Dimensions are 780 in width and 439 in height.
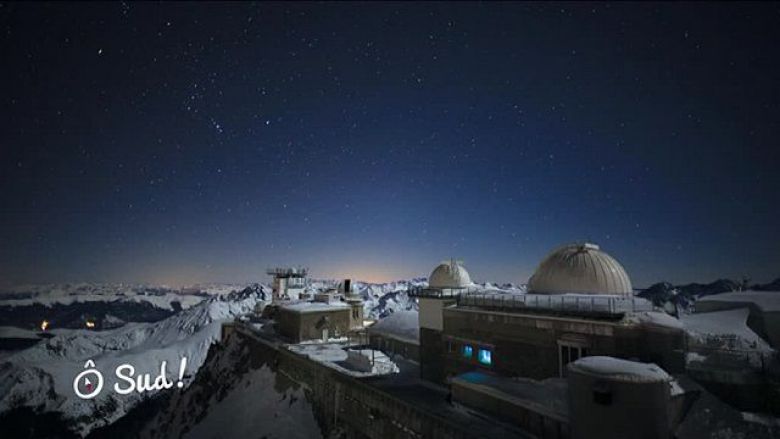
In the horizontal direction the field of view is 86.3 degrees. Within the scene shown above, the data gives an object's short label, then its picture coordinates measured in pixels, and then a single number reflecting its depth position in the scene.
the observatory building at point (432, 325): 27.38
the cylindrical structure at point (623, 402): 14.27
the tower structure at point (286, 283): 78.94
